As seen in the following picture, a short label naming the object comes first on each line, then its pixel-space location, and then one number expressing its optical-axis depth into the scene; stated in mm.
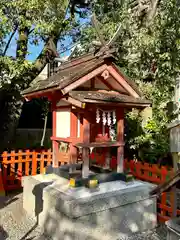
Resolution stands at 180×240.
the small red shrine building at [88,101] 4629
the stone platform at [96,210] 4062
